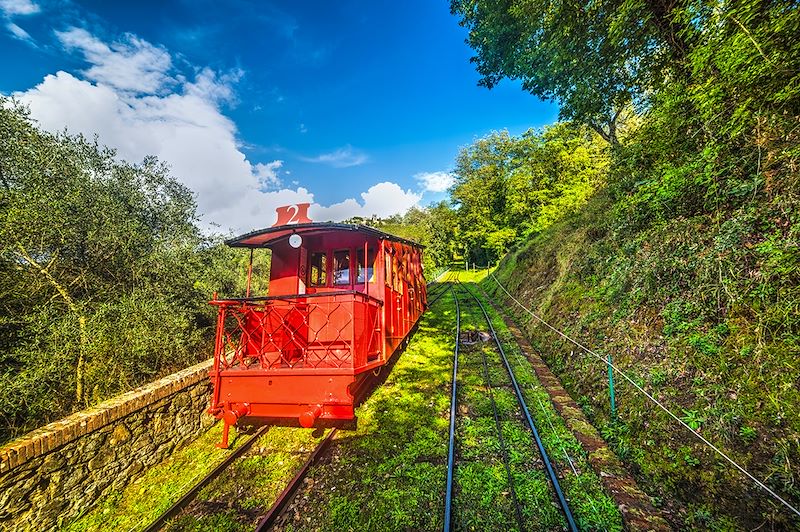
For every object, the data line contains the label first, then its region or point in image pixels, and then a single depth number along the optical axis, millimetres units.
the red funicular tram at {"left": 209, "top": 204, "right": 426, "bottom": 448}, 4766
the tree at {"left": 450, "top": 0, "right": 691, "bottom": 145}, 6387
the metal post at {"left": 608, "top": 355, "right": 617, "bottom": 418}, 4973
